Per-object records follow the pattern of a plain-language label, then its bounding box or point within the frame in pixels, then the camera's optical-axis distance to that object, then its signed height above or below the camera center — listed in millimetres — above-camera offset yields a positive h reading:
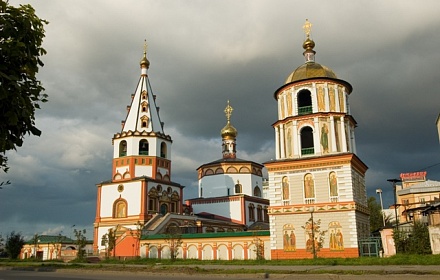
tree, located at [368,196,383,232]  56012 +2821
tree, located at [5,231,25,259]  41281 -162
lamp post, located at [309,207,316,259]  25078 +338
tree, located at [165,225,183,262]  30875 -104
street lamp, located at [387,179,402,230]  33419 +4257
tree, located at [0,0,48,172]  6664 +2815
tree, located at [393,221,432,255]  25859 -409
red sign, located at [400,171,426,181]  70750 +9824
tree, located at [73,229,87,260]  32781 -75
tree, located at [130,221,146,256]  33188 +450
